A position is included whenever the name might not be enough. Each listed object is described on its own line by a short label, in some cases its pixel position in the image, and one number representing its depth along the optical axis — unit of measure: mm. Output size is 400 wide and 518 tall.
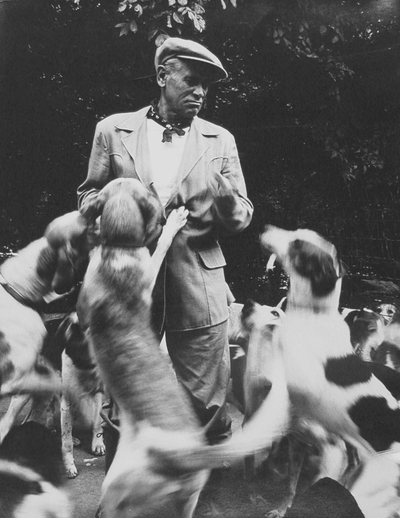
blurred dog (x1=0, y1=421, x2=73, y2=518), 3170
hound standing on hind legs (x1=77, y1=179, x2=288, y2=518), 3006
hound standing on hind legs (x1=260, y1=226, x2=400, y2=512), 3178
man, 3070
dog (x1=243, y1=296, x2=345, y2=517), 3238
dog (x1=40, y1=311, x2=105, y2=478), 3135
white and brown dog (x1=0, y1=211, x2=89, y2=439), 3090
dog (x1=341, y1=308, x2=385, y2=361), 3309
